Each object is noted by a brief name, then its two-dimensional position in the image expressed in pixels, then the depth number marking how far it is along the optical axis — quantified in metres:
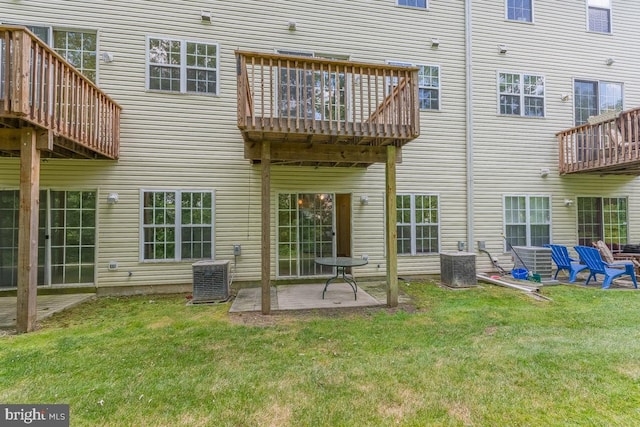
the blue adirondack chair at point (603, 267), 6.82
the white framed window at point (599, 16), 9.20
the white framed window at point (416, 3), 8.24
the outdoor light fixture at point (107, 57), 6.74
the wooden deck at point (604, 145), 7.24
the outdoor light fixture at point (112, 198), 6.63
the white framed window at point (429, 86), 8.21
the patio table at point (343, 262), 5.83
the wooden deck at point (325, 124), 4.86
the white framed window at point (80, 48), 6.71
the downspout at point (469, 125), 8.30
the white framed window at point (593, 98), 9.08
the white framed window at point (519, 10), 8.78
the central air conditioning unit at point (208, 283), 6.06
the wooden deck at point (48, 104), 4.12
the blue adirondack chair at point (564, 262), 7.39
